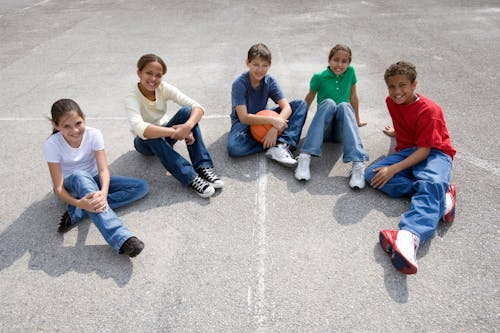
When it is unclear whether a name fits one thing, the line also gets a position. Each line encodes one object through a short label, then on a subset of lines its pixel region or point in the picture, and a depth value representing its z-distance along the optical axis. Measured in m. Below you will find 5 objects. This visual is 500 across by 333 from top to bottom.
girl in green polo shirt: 3.71
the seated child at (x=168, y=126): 3.58
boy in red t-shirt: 3.01
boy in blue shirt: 3.97
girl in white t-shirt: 2.95
